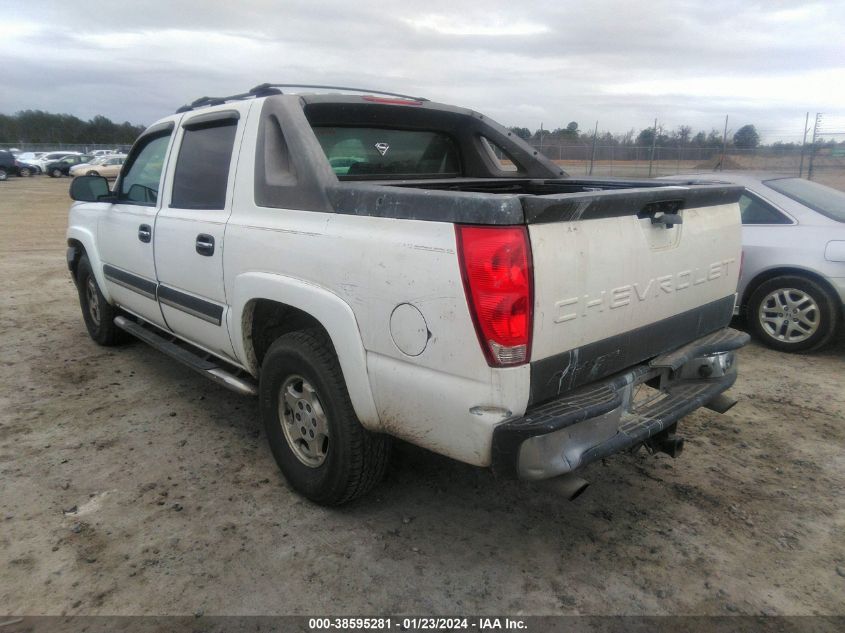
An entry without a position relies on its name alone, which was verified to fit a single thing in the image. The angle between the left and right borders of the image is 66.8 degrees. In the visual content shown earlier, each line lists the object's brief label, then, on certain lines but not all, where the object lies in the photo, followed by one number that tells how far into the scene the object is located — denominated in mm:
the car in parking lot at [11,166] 34469
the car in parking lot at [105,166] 28603
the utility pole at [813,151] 15145
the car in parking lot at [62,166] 37469
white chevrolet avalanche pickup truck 2254
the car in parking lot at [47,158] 38062
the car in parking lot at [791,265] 5293
